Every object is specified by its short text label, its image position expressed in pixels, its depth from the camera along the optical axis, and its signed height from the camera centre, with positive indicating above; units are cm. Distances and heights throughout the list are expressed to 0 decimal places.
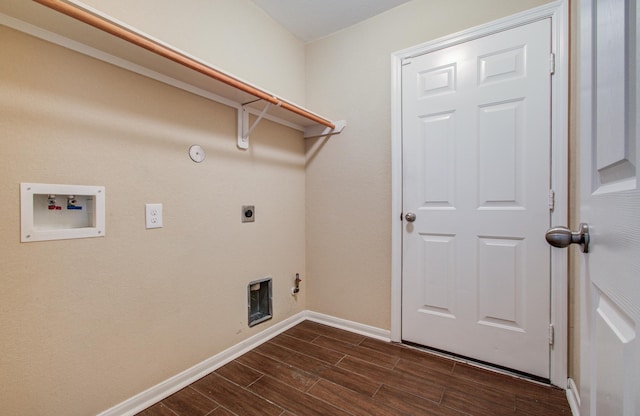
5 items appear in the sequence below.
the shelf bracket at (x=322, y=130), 221 +63
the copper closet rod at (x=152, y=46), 91 +65
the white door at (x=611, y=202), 39 +0
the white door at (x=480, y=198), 155 +4
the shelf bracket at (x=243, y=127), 181 +52
